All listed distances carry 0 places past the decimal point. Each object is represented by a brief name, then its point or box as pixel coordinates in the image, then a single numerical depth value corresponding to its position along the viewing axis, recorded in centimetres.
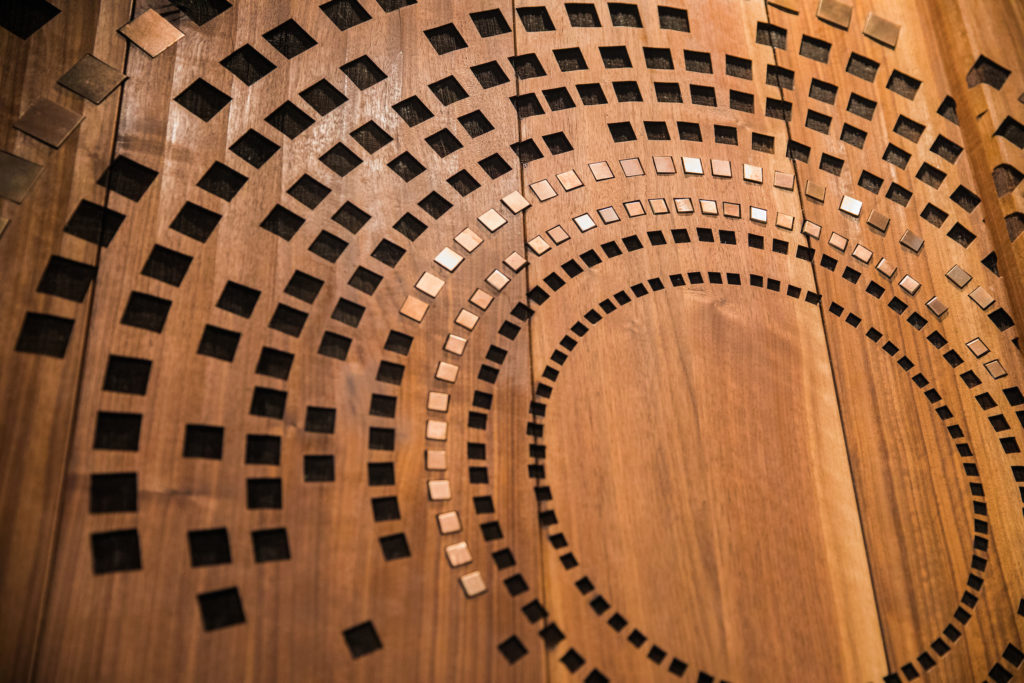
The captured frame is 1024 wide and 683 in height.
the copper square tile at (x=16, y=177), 71
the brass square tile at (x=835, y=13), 121
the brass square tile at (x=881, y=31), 123
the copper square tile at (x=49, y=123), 74
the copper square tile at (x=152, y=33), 81
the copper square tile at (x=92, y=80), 77
